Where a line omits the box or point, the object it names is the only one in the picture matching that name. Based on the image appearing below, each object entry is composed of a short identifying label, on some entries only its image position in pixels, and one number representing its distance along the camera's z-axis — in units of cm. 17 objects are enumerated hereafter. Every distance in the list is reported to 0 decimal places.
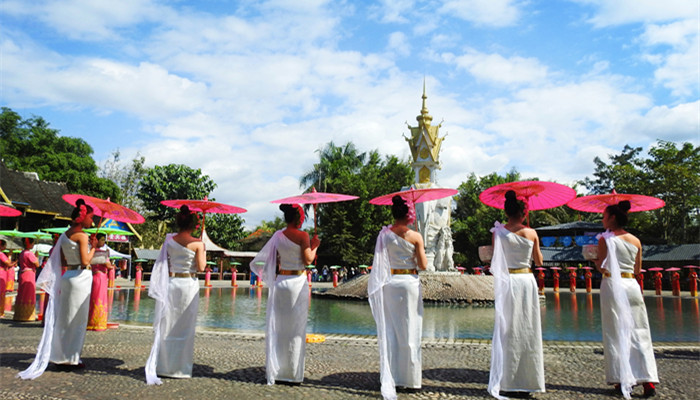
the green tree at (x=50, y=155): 3791
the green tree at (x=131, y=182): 4408
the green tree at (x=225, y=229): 4400
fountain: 1681
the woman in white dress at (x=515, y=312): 506
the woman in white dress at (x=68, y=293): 595
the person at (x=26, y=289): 1043
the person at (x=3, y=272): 1088
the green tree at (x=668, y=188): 3194
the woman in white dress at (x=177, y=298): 565
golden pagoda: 2697
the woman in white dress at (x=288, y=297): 546
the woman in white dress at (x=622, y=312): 517
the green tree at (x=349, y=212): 3631
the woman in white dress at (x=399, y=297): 521
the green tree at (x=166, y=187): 4375
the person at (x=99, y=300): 908
